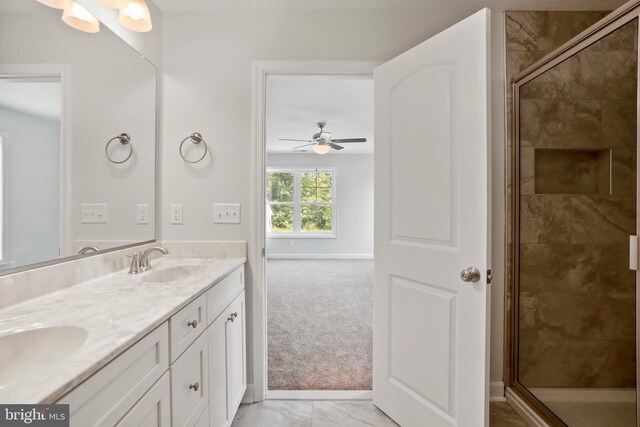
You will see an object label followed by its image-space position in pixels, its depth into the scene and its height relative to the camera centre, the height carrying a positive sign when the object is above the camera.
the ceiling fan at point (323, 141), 4.35 +1.17
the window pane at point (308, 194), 6.88 +0.51
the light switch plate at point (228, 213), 1.83 +0.01
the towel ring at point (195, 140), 1.80 +0.48
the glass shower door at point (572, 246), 1.64 -0.19
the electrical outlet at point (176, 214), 1.84 +0.00
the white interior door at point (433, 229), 1.27 -0.07
